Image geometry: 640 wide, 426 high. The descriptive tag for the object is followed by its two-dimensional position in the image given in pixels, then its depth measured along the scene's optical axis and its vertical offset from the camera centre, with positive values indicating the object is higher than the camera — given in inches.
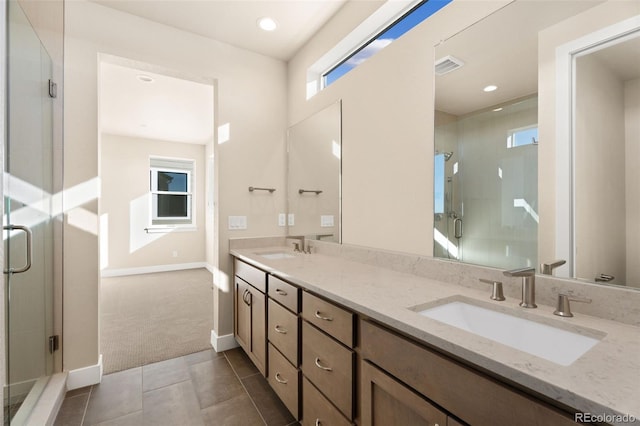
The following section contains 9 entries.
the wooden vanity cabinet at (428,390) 25.0 -18.2
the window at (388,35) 63.4 +45.3
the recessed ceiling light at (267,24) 89.0 +59.4
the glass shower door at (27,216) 55.4 -0.4
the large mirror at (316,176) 90.0 +12.9
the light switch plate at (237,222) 102.0 -2.9
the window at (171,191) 227.0 +18.1
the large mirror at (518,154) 38.0 +9.4
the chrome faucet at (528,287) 40.8 -10.6
